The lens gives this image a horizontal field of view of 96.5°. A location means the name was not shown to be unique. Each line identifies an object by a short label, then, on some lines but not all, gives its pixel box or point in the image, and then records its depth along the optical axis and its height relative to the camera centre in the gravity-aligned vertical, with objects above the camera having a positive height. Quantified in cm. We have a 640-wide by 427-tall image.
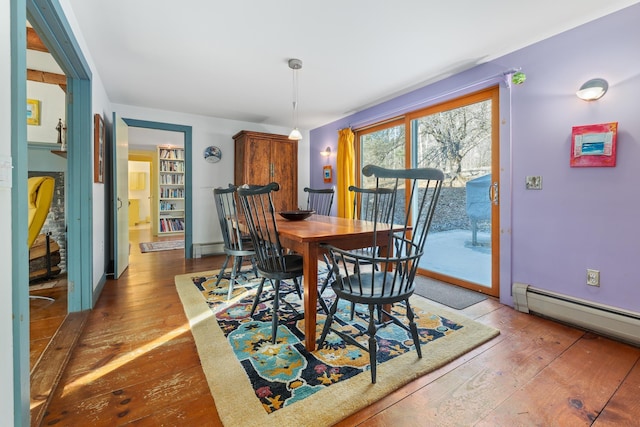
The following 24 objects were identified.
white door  323 +18
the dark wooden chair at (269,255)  184 -29
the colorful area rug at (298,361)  131 -87
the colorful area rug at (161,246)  516 -66
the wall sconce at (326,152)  497 +104
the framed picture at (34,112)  312 +109
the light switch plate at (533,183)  233 +25
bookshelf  692 +55
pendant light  272 +144
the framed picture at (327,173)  493 +67
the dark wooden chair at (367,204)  238 +9
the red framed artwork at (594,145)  196 +48
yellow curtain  439 +65
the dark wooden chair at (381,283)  147 -42
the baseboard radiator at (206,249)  456 -61
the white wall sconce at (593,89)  197 +86
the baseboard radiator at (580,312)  188 -73
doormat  261 -81
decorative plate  464 +94
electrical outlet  205 -47
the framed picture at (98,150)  260 +59
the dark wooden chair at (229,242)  264 -30
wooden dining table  168 -19
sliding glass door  278 +34
